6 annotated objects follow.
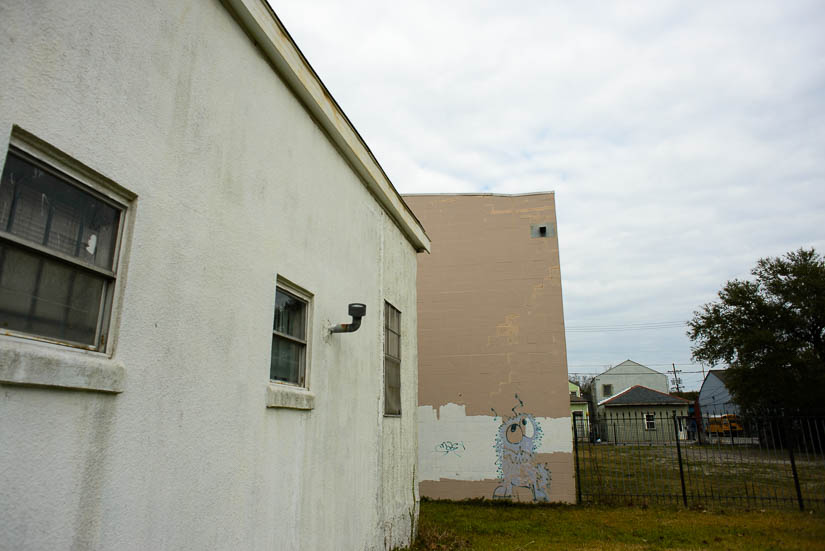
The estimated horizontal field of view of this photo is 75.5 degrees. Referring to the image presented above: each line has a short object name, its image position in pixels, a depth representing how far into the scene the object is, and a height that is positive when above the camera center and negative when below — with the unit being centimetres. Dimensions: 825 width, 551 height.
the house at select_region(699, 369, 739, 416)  4312 +225
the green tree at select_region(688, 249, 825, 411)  2556 +398
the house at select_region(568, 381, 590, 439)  4214 +106
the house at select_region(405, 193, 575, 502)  1207 +148
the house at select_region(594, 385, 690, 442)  3697 +92
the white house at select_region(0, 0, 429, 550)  236 +78
